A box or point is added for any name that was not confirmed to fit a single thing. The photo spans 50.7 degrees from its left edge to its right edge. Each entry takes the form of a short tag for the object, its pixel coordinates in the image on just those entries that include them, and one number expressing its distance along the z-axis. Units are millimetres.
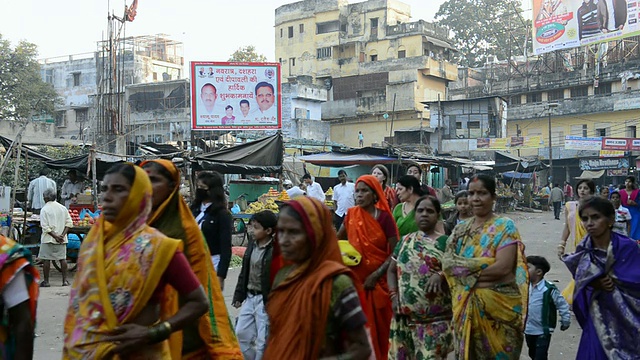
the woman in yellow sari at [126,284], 2545
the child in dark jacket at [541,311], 5707
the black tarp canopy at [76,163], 14648
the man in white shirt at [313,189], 15264
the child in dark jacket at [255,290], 5145
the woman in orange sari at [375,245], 5391
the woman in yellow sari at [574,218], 7824
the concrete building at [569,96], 41062
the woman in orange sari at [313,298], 2609
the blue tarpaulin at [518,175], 37631
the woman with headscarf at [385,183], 7789
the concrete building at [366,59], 46094
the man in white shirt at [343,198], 12734
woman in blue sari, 4172
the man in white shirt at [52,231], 9930
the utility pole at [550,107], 35312
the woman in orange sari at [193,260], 3480
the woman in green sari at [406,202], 5836
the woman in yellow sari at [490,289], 4203
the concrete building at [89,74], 45406
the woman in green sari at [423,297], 4574
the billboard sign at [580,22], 34156
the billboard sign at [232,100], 21047
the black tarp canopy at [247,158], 15422
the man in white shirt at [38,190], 13875
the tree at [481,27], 58062
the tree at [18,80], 35844
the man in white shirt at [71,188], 14680
